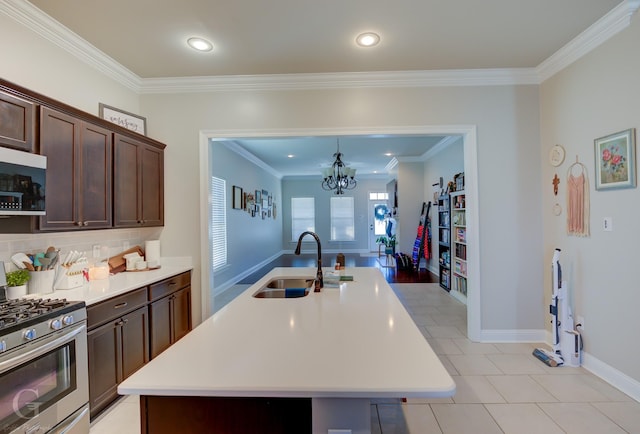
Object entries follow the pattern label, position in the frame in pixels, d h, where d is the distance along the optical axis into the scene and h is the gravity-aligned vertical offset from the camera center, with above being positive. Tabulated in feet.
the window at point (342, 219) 35.55 +0.18
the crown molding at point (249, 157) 19.17 +5.07
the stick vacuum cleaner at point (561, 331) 8.74 -3.43
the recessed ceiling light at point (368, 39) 8.25 +5.18
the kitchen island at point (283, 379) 3.09 -1.72
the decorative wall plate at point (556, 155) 9.61 +2.07
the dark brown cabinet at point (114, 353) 6.55 -3.15
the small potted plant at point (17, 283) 6.19 -1.22
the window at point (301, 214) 35.88 +0.87
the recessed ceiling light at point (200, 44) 8.45 +5.22
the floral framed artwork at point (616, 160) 7.32 +1.48
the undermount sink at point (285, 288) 7.45 -1.78
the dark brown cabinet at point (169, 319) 8.51 -3.02
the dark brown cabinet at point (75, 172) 6.64 +1.32
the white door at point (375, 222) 35.17 -0.24
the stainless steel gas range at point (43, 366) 4.70 -2.51
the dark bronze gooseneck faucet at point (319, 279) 6.97 -1.42
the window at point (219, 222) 17.29 +0.02
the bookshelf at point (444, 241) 17.57 -1.39
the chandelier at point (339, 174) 18.68 +3.01
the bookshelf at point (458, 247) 15.42 -1.54
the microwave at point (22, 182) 5.56 +0.85
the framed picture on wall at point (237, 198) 19.80 +1.68
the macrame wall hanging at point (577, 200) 8.70 +0.51
